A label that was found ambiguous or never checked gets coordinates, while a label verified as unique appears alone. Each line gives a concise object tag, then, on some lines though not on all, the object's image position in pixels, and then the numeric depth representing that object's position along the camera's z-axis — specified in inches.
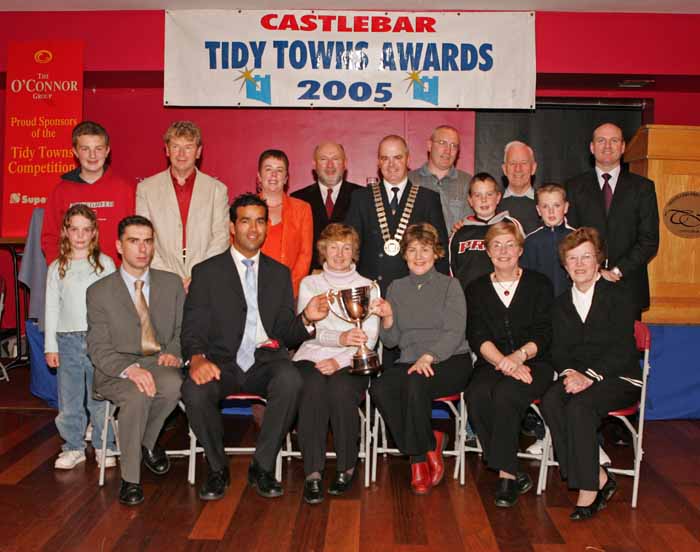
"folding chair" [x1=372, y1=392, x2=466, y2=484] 150.6
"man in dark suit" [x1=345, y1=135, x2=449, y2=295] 173.3
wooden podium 193.6
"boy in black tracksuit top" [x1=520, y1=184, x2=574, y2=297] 163.2
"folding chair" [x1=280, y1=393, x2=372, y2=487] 149.2
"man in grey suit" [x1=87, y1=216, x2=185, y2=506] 143.7
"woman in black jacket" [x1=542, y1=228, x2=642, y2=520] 135.2
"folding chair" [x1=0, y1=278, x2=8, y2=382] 241.1
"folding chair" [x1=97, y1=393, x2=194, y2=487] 147.8
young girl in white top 159.3
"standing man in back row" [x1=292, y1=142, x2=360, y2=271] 188.1
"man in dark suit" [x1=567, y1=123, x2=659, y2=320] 176.6
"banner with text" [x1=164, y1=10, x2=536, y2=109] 239.1
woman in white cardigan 143.6
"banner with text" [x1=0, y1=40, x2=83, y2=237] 243.0
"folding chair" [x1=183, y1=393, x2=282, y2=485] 145.9
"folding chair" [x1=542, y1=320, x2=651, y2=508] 139.3
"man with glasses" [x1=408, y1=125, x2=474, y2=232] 187.8
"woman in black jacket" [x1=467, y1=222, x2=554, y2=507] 142.2
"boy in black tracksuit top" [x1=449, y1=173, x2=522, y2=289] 164.7
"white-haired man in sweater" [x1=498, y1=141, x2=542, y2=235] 177.5
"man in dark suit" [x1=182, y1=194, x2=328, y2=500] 142.5
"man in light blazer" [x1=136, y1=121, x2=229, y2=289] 171.5
